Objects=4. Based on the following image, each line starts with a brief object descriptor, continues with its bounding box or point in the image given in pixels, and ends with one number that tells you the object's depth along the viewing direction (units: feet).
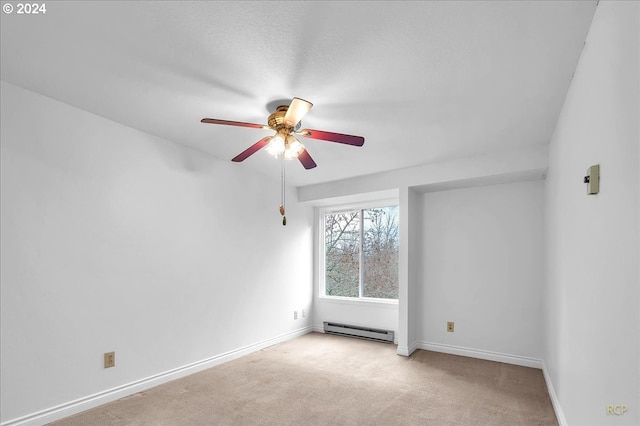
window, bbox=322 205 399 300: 15.94
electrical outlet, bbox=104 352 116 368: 9.05
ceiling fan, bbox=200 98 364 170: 7.15
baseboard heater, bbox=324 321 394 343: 14.97
